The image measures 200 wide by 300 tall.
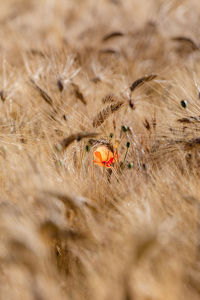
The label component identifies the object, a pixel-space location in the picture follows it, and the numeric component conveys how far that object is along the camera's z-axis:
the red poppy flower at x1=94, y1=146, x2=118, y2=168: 6.49
